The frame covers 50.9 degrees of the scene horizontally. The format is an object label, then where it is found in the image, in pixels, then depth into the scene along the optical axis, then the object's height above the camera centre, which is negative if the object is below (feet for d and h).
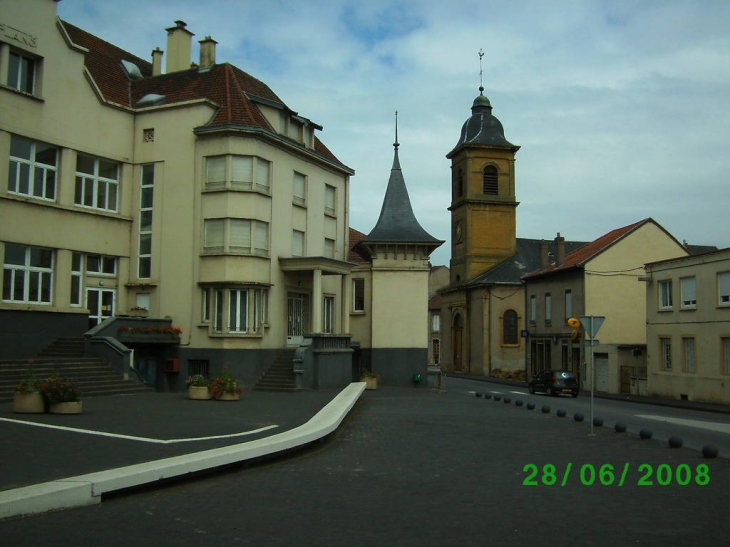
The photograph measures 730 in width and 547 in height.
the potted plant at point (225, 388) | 74.84 -4.86
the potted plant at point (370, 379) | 114.73 -5.80
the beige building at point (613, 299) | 138.31 +8.34
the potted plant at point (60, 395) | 54.03 -4.05
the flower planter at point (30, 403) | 54.29 -4.65
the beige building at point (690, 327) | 109.42 +2.36
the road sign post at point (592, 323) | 55.88 +1.38
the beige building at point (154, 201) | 87.66 +17.85
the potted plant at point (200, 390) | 75.66 -5.04
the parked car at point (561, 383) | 126.82 -6.81
